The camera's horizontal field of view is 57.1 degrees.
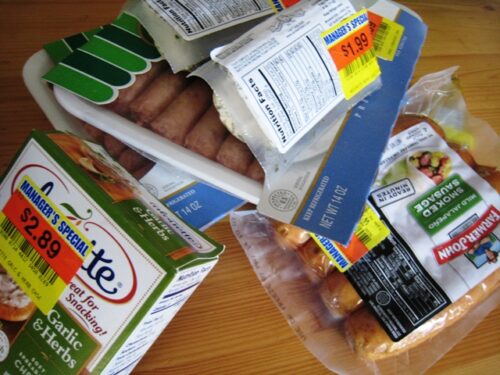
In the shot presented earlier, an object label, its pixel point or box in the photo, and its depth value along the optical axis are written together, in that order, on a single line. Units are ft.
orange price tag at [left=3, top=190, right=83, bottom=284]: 1.31
